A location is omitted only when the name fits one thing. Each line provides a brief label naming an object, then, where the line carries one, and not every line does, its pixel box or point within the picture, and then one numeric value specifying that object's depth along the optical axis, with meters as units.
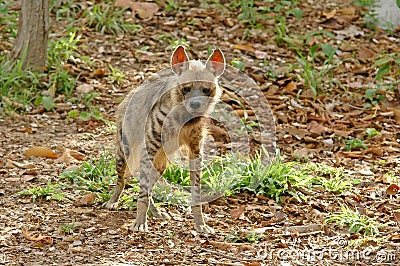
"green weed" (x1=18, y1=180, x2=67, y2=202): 11.52
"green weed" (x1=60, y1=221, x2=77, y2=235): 10.47
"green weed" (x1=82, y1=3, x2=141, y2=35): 18.41
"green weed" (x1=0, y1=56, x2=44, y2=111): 15.48
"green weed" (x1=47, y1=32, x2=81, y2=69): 16.70
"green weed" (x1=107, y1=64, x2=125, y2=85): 16.67
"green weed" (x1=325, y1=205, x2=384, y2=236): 10.61
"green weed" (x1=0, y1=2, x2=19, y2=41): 17.70
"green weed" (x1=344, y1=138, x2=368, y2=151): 14.29
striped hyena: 10.32
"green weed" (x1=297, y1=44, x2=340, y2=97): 16.45
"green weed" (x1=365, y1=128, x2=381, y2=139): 14.74
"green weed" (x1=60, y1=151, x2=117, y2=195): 12.17
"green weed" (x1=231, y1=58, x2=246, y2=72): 16.68
